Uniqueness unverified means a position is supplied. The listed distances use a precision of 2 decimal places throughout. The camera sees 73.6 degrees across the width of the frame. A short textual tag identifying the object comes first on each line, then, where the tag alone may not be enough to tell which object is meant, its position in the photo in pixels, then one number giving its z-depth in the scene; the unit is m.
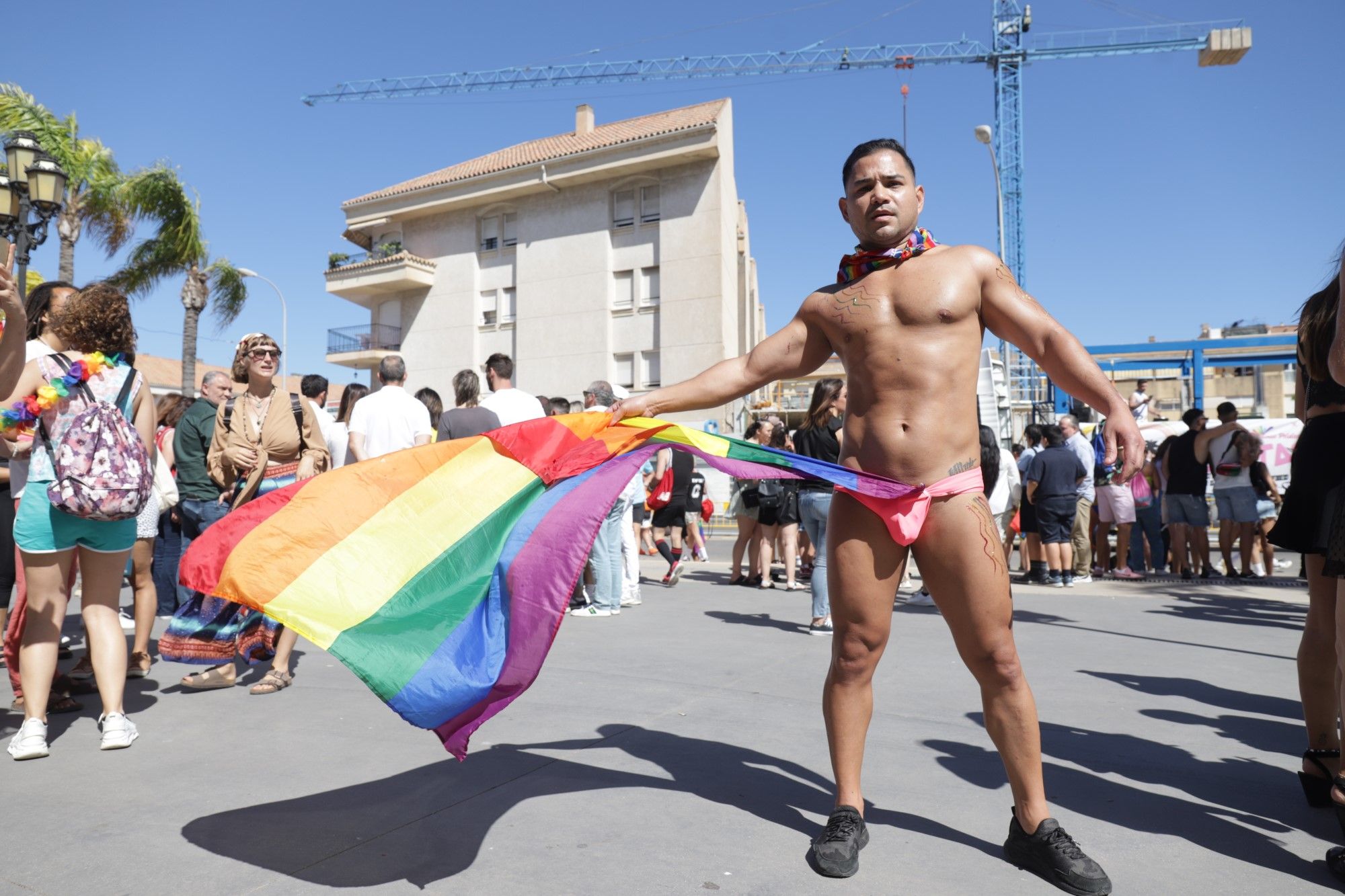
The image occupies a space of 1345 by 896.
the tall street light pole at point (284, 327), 38.88
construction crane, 46.16
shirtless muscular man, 2.79
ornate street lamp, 10.02
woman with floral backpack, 4.00
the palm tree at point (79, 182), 20.36
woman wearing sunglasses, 5.09
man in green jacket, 6.12
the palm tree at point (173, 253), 25.05
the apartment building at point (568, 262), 31.75
